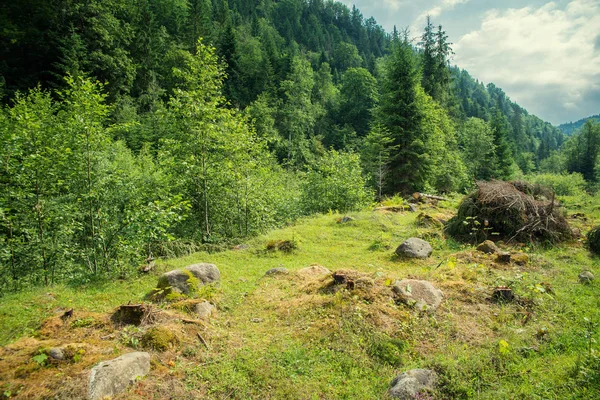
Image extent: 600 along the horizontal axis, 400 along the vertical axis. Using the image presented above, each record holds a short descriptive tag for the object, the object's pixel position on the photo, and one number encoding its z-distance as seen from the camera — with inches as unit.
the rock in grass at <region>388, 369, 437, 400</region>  162.1
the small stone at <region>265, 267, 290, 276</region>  342.3
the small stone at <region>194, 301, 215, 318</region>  241.4
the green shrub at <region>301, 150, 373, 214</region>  729.0
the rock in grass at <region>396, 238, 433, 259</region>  392.2
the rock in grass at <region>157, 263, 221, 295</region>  272.4
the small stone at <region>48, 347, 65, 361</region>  167.2
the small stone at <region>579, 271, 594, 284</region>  284.5
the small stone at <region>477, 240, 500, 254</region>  375.2
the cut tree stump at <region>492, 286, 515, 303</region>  252.1
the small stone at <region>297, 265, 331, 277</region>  330.3
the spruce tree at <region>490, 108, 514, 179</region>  1643.7
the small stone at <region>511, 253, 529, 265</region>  340.6
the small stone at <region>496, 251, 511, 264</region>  340.8
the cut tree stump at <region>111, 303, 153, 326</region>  217.2
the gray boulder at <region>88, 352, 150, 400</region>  151.6
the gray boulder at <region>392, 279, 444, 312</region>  245.1
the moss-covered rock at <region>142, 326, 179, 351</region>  194.4
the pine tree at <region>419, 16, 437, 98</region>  1509.6
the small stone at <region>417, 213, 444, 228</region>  541.5
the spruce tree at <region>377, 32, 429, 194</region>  956.6
